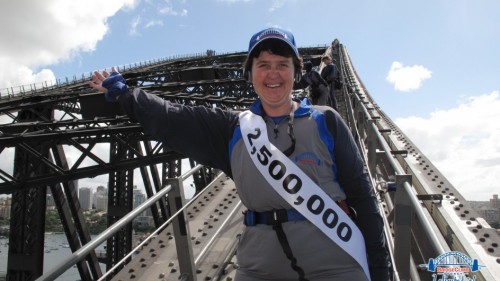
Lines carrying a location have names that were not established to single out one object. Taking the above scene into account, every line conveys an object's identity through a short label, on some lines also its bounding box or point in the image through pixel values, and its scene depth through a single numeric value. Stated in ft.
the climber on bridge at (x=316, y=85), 31.63
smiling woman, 6.82
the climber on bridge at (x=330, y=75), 35.06
